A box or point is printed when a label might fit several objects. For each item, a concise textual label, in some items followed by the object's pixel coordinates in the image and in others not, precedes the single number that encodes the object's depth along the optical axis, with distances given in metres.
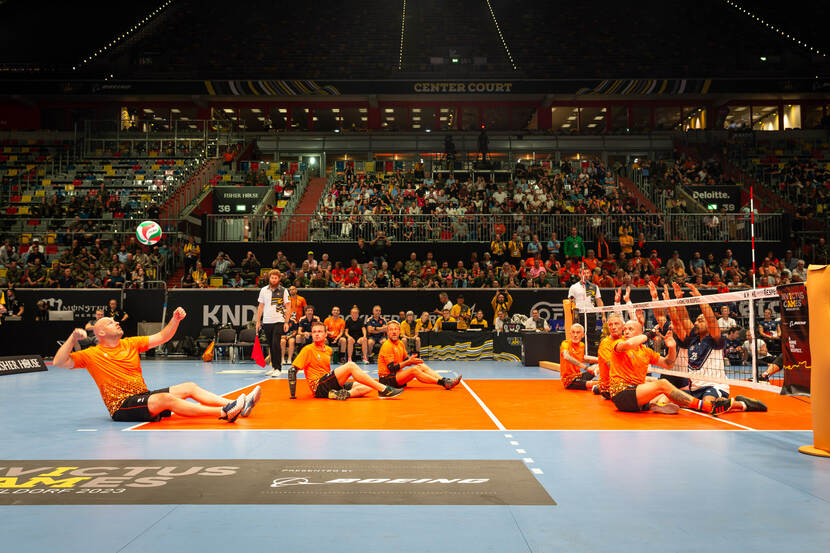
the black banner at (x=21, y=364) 14.68
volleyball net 8.56
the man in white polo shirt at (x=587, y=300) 14.77
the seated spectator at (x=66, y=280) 20.02
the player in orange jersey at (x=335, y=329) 17.48
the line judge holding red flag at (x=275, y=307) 12.39
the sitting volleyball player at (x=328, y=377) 10.04
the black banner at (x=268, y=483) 4.39
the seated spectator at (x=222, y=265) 21.78
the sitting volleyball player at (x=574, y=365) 11.51
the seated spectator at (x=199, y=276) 20.41
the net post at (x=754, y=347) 7.25
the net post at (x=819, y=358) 5.87
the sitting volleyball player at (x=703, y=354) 8.95
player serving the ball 7.26
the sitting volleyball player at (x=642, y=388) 8.46
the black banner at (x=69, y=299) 19.44
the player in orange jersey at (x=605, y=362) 9.53
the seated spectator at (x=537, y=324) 18.39
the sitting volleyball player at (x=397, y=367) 11.24
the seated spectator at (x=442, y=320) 19.33
